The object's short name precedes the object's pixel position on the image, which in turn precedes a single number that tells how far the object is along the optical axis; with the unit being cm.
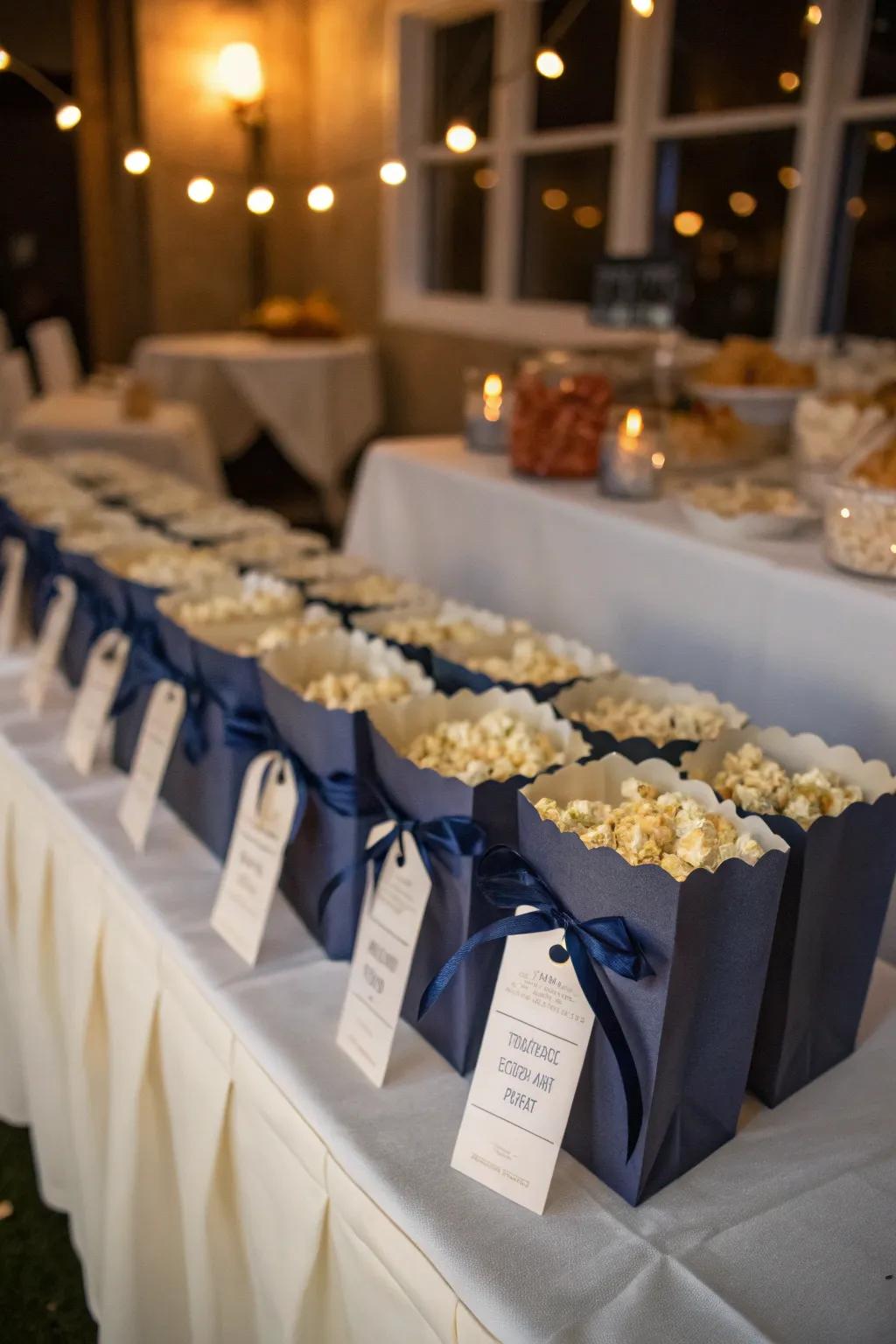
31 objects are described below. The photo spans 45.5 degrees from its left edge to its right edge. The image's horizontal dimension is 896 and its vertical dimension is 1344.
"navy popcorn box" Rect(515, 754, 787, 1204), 57
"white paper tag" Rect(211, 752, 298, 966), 84
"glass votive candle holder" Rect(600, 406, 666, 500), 142
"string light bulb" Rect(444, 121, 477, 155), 203
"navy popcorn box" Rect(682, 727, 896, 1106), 67
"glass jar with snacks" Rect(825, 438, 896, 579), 103
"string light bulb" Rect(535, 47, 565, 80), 200
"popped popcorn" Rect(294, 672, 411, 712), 87
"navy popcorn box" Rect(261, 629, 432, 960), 79
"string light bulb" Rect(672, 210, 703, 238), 338
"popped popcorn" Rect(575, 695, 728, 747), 84
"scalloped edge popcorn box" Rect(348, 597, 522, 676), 109
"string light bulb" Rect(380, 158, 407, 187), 214
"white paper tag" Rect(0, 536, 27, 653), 152
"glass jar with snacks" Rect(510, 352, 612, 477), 155
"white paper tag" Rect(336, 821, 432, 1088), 72
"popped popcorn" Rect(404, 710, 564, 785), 74
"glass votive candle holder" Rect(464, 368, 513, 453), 178
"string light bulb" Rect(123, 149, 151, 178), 198
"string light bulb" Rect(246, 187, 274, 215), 222
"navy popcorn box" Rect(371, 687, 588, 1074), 69
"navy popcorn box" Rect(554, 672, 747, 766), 85
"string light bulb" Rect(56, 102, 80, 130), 195
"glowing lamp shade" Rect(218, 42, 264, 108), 489
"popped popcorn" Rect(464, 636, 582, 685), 95
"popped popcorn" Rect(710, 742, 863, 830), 70
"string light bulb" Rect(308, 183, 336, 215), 222
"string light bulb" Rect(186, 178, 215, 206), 195
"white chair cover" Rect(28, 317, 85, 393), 461
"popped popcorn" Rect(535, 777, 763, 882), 61
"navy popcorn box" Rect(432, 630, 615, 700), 90
